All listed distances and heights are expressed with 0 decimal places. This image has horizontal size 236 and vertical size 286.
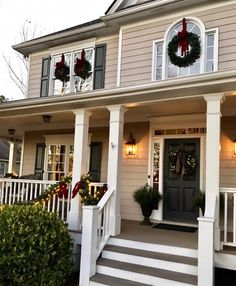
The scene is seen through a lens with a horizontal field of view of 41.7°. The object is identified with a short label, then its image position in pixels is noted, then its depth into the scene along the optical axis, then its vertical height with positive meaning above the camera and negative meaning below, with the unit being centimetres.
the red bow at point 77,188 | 577 -31
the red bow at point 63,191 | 611 -40
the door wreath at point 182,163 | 676 +29
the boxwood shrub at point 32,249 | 425 -113
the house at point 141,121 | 458 +121
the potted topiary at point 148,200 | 685 -58
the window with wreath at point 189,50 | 641 +264
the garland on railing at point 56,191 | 613 -41
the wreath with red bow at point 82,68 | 807 +271
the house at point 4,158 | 2845 +92
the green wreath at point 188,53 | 639 +258
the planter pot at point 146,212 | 684 -83
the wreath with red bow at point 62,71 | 841 +270
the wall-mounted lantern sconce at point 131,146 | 755 +68
